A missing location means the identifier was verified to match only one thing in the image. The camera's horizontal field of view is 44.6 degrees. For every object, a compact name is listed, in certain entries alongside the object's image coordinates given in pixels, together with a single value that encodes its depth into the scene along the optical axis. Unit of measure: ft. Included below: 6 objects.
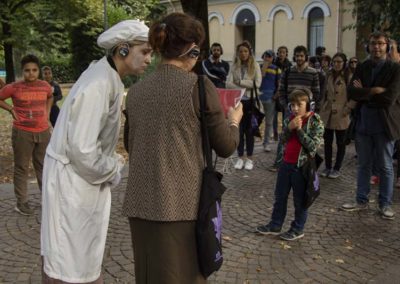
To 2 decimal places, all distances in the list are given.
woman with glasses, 7.70
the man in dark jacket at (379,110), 17.71
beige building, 72.84
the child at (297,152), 15.53
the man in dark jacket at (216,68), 28.19
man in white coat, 8.25
